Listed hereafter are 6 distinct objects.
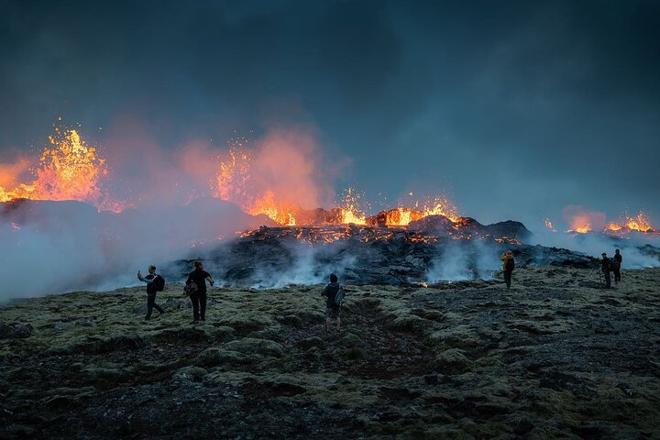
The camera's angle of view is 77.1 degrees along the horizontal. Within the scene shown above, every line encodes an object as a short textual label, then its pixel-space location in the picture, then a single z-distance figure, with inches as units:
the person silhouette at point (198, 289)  906.1
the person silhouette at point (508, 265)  1449.7
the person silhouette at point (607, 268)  1571.1
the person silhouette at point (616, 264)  1621.4
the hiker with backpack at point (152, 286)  1007.6
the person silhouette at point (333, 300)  855.7
